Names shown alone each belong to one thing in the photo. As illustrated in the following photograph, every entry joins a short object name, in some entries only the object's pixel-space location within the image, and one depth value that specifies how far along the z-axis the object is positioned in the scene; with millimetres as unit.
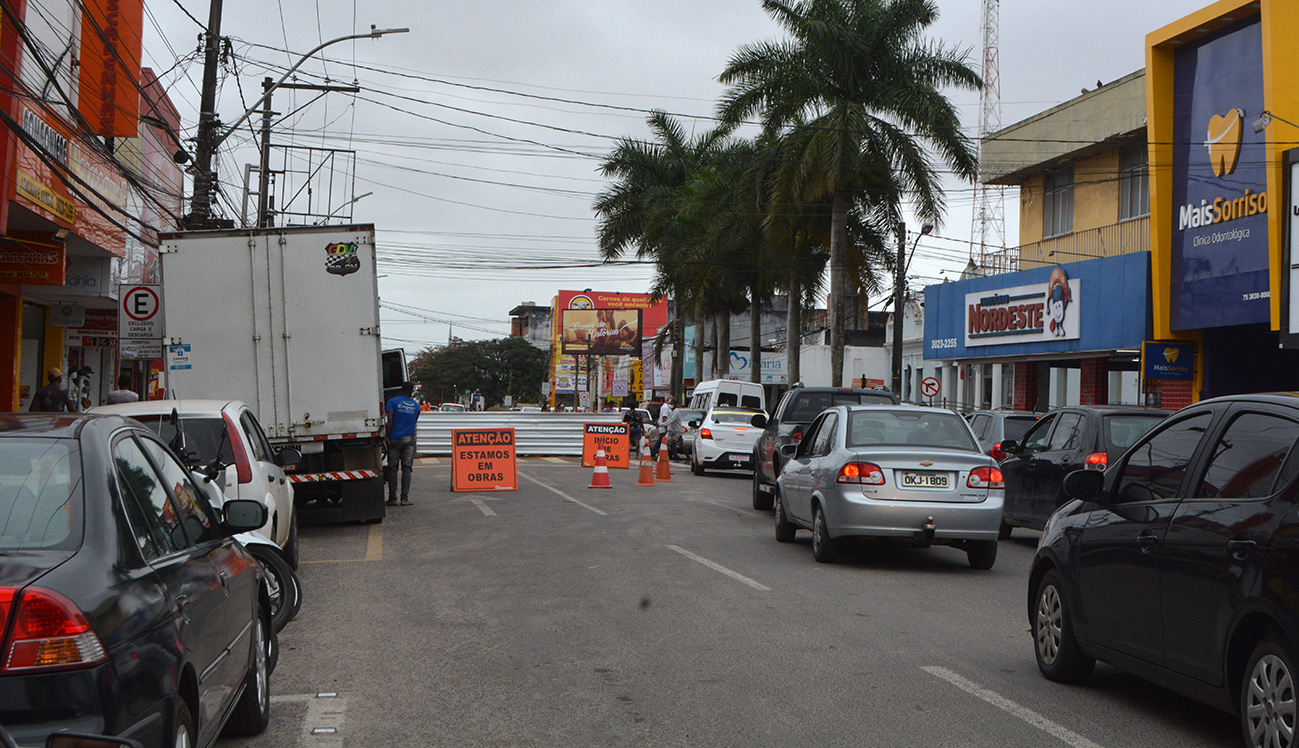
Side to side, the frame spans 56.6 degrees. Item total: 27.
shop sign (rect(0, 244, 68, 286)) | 18031
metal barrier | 35938
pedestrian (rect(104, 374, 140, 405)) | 17031
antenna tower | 69750
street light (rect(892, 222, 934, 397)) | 34562
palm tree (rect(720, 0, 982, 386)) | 31109
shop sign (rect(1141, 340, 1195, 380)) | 23844
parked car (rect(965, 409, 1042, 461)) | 17125
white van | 34531
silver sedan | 11367
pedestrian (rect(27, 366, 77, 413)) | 17562
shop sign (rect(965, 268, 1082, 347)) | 28375
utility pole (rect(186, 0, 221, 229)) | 19938
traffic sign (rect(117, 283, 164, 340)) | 18406
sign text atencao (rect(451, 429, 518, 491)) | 21969
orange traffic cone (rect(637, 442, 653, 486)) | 23250
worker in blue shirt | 18500
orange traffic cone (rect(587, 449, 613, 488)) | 22250
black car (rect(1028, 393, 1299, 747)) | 4848
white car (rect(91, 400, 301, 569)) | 9828
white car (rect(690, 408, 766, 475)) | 27422
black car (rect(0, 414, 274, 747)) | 3234
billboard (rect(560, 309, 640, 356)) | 84062
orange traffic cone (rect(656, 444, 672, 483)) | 24953
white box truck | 14586
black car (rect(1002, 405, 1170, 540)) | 13133
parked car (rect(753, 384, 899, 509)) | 17734
